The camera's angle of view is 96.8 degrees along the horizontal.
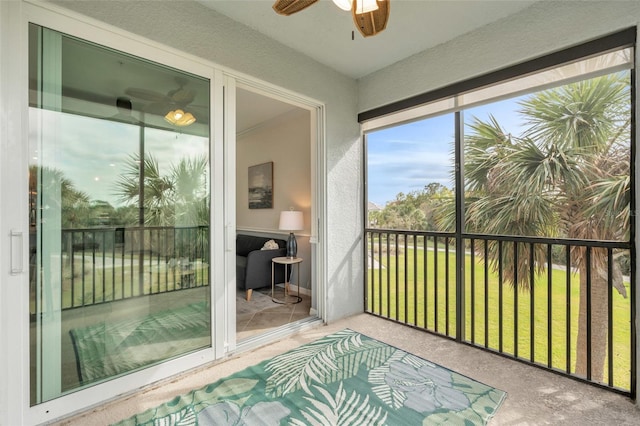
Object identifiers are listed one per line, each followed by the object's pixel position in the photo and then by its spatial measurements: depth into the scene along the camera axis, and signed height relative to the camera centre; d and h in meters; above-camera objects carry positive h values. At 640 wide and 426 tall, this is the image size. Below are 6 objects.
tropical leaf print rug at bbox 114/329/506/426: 1.59 -1.16
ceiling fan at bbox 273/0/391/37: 1.30 +0.97
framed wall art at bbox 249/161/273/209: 4.76 +0.45
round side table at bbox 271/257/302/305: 3.65 -0.87
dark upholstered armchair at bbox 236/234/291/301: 3.73 -0.79
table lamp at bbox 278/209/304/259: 3.81 -0.18
